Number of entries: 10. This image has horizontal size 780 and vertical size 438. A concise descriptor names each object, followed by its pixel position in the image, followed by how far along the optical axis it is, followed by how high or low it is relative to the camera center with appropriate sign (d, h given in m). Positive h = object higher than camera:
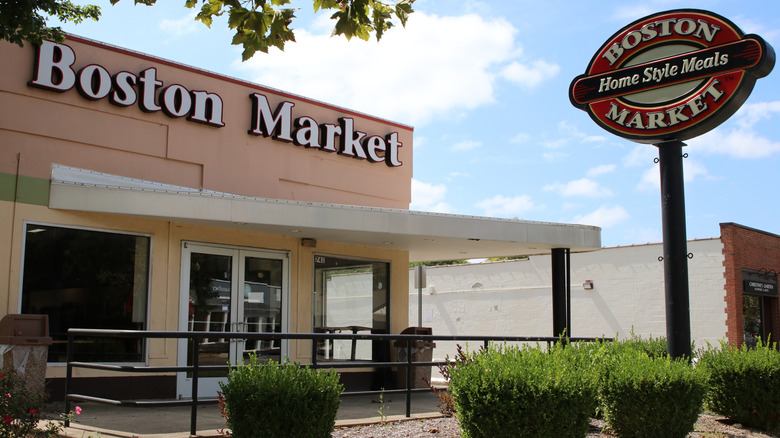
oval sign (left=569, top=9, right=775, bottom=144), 8.57 +2.86
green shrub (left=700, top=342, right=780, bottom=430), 8.75 -0.75
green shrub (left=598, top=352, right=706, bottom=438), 7.23 -0.75
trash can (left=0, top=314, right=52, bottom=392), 9.05 -0.43
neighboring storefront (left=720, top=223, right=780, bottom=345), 24.03 +1.26
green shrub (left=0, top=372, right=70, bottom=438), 6.04 -0.77
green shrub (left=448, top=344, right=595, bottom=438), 6.14 -0.65
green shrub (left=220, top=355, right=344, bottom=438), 5.99 -0.68
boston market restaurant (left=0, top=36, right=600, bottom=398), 10.47 +1.39
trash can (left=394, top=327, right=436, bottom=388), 13.03 -0.65
